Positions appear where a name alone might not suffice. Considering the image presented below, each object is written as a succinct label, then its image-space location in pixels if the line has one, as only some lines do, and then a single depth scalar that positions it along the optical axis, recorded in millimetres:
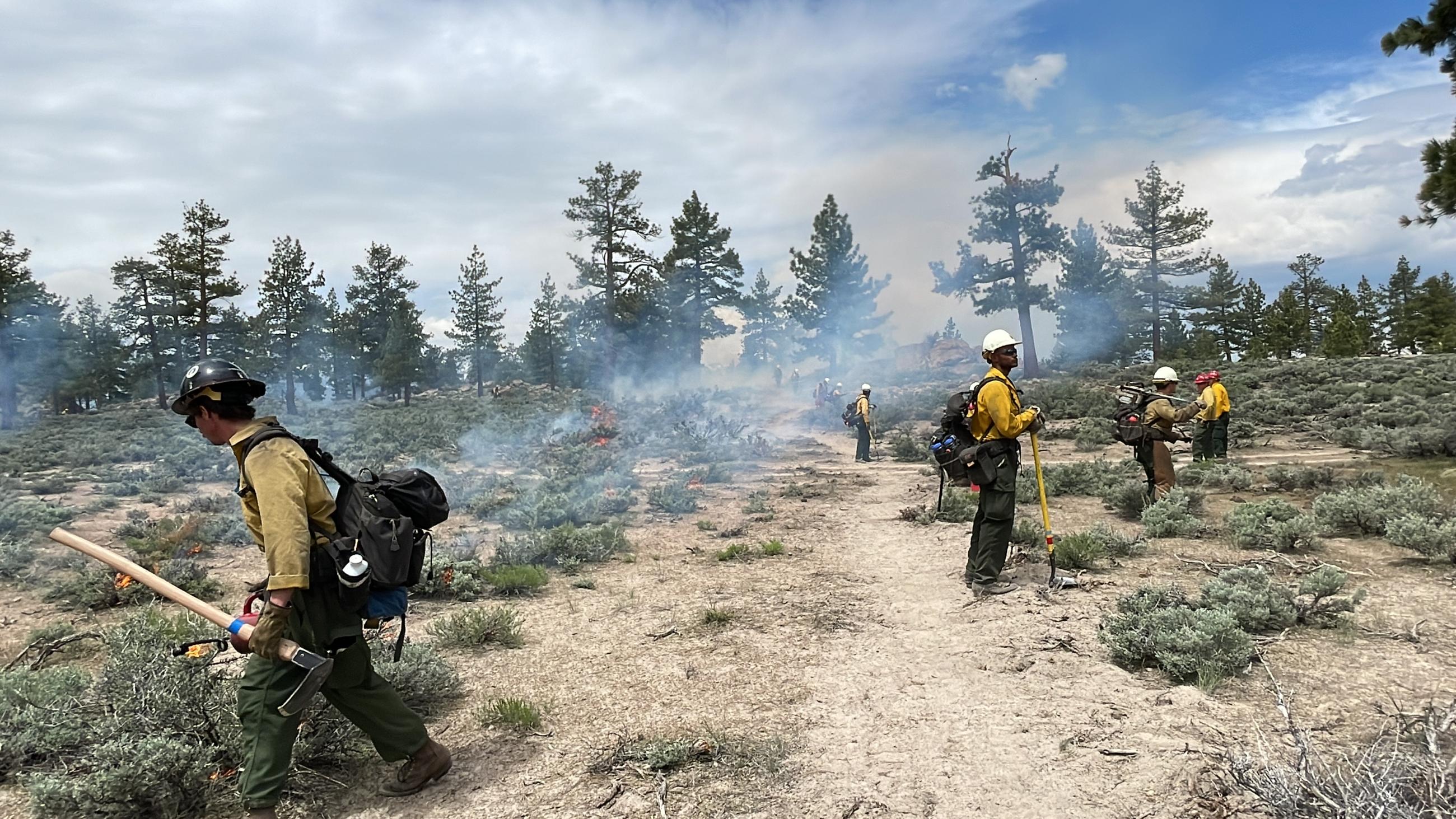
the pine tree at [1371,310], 54875
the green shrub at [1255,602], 4785
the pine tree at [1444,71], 7957
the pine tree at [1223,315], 49475
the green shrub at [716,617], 5953
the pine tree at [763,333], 55812
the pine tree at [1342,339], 40662
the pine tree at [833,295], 45312
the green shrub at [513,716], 4176
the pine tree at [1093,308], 35281
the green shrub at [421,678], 4457
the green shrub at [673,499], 11719
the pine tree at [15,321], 31625
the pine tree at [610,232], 38000
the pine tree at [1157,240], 39844
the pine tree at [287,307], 38906
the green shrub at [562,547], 8148
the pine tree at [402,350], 41188
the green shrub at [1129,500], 9125
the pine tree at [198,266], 33784
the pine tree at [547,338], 55031
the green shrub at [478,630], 5594
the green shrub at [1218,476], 10016
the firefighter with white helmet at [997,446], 6051
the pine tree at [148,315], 35750
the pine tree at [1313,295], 54031
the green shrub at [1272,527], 6824
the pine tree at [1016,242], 34531
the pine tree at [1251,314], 51781
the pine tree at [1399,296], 51438
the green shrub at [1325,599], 4820
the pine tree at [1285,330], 46594
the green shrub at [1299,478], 9782
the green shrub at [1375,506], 7051
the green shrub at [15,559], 7668
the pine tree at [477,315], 52031
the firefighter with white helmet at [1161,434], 8812
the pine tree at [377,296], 43188
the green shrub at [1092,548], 6707
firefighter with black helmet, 2939
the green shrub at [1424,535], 6000
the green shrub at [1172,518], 7629
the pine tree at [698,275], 42312
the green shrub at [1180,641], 4152
